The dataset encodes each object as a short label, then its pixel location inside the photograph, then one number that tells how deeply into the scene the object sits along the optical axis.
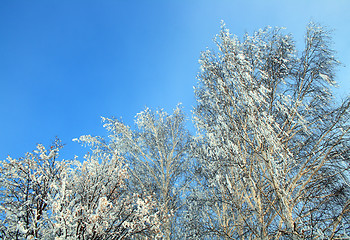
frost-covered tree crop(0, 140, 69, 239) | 3.93
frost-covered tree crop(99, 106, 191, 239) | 7.38
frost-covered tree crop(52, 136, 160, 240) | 3.87
